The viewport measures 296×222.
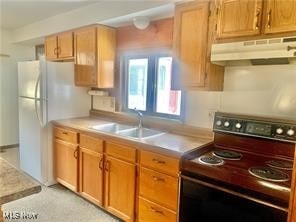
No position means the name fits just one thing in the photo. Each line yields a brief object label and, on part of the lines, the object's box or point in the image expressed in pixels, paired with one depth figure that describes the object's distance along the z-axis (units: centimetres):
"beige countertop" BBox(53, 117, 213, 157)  180
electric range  132
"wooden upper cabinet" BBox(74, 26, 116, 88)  272
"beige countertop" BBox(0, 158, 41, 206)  96
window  259
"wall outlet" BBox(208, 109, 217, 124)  215
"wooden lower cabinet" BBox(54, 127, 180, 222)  183
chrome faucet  262
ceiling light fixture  239
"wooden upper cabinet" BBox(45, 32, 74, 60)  304
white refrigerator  285
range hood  140
